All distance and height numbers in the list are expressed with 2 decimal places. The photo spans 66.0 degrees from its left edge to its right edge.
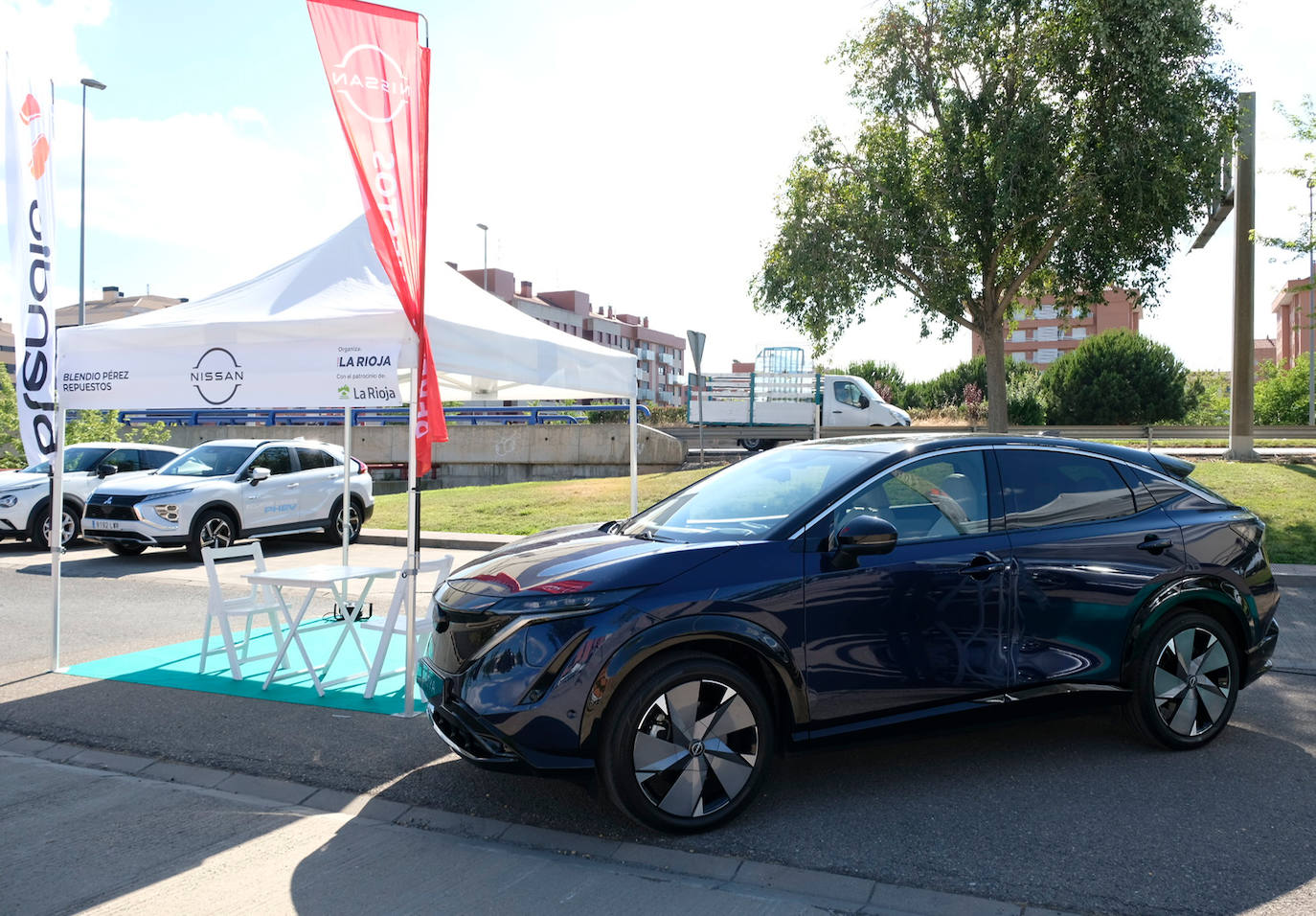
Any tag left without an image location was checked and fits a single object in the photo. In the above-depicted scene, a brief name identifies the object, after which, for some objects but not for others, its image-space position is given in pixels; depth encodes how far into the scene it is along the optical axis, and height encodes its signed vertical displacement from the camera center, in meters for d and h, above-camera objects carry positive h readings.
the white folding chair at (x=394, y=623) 5.90 -1.11
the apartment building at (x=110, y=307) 106.31 +14.52
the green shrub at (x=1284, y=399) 53.16 +2.84
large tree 15.59 +4.63
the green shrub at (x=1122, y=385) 45.88 +2.96
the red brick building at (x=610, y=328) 101.16 +13.61
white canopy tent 6.16 +0.63
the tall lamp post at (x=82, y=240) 25.53 +5.24
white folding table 6.04 -0.85
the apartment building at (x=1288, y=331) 82.19 +11.46
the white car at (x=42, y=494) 14.44 -0.81
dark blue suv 3.89 -0.70
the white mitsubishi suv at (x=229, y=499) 13.09 -0.81
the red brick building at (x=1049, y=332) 99.44 +12.19
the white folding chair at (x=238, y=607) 6.39 -1.10
